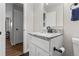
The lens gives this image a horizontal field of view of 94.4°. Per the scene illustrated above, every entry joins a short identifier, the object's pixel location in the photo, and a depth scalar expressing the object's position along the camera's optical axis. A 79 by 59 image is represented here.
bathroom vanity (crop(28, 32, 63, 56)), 1.66
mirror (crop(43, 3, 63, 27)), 1.82
